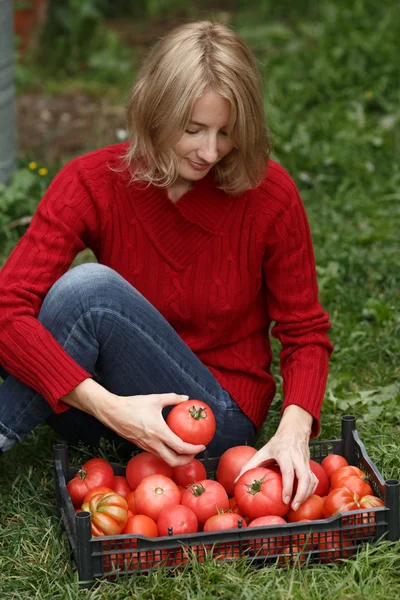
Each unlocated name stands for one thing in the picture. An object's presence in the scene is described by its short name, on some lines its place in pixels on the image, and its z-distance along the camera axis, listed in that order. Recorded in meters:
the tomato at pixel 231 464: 4.78
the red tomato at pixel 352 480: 4.63
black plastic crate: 4.27
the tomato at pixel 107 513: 4.38
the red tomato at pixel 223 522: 4.38
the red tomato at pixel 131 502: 4.60
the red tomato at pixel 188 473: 4.77
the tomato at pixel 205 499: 4.50
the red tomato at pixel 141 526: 4.40
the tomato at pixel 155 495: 4.52
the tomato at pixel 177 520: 4.37
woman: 4.62
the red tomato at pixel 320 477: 4.74
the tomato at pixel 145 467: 4.76
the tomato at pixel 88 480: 4.70
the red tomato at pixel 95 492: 4.54
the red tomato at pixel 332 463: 4.87
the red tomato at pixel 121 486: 4.80
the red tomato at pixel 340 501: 4.48
